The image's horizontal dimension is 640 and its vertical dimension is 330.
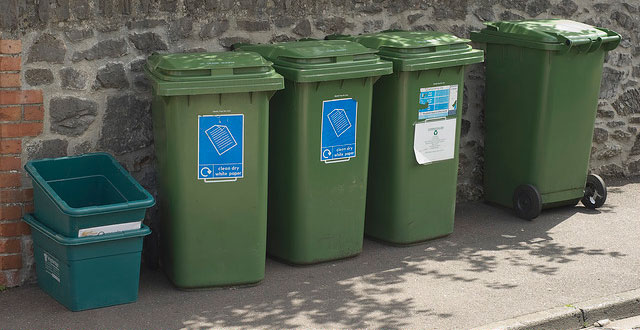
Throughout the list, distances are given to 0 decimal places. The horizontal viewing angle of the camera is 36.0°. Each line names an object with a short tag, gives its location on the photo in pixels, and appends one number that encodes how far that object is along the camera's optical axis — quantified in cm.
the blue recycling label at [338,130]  645
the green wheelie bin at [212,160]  591
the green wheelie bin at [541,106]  759
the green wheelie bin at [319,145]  637
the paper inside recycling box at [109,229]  568
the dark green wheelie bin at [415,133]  685
